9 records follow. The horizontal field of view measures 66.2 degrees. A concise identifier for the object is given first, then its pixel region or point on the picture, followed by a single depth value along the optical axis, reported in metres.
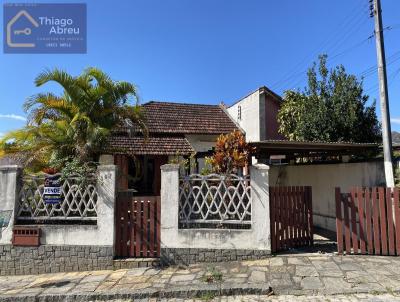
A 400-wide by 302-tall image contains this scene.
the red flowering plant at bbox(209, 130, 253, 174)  6.52
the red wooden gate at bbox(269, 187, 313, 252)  6.23
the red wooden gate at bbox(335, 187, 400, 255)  5.88
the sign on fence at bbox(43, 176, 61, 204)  6.32
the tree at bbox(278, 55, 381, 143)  11.14
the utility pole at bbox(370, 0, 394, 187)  7.09
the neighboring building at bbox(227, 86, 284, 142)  14.96
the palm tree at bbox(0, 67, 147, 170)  7.16
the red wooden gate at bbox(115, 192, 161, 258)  6.23
